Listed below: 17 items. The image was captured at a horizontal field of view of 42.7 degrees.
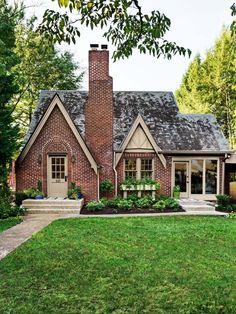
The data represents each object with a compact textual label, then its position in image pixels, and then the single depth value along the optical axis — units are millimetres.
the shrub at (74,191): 14549
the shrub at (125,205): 13651
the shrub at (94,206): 13438
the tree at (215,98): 26489
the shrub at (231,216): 12375
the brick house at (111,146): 15023
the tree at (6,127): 13031
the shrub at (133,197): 14872
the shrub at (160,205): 13641
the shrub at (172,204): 13908
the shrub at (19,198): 14211
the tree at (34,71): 23938
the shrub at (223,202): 14375
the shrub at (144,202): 14062
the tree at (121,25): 3678
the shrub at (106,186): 15223
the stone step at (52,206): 13219
